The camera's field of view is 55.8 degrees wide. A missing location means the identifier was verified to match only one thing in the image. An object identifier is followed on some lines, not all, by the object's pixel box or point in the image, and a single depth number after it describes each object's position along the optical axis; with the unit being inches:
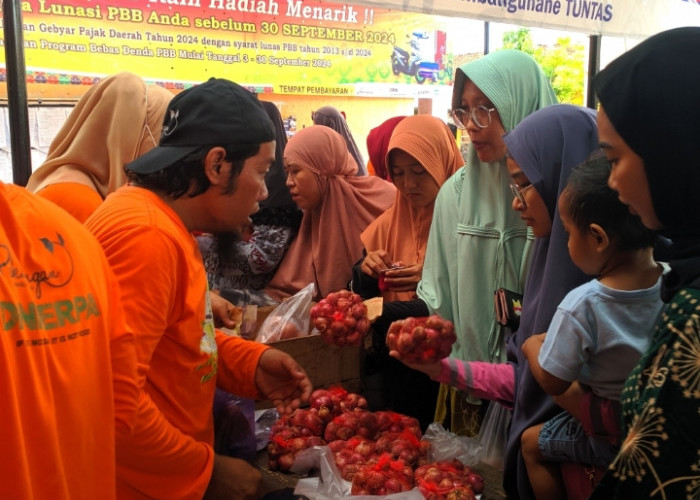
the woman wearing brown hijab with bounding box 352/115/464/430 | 122.6
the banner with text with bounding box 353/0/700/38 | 123.8
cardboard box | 113.0
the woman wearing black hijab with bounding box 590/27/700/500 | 46.6
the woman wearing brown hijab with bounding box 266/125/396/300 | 153.8
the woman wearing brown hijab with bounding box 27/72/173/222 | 101.4
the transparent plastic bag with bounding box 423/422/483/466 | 94.8
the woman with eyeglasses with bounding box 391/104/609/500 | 82.1
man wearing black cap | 60.5
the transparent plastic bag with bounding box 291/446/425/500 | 81.7
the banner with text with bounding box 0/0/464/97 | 165.5
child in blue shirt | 67.2
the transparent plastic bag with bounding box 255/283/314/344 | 119.5
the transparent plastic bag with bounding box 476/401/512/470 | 97.5
